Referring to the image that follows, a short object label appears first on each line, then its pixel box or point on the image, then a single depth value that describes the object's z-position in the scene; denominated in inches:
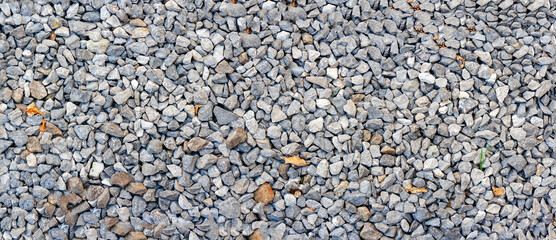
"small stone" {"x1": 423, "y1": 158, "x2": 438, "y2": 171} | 89.1
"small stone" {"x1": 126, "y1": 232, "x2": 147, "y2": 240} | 85.3
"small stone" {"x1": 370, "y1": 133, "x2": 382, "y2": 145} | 90.0
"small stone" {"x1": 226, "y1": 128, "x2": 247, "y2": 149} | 86.7
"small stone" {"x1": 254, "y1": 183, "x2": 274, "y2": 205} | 87.2
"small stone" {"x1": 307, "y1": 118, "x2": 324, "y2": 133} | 89.0
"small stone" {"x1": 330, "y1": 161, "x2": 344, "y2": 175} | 88.0
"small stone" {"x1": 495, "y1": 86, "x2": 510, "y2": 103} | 92.4
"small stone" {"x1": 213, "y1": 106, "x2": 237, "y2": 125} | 88.4
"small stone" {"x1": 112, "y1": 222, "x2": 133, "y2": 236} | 85.4
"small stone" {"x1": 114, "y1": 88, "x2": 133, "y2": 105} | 87.7
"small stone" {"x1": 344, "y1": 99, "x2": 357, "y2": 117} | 89.7
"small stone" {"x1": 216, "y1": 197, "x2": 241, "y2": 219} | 86.5
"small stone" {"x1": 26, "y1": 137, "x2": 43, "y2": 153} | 85.9
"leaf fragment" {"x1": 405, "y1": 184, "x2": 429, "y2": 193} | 88.6
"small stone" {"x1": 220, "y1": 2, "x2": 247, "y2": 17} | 93.5
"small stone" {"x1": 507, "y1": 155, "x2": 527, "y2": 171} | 90.9
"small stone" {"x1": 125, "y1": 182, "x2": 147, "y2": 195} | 85.7
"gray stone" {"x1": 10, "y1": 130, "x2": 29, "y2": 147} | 86.0
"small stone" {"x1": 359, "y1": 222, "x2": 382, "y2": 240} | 87.2
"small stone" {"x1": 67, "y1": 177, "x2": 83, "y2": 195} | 85.2
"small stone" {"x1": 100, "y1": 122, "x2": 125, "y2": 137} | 86.3
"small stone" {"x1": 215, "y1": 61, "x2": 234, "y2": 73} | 90.2
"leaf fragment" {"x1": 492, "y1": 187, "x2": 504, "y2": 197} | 90.0
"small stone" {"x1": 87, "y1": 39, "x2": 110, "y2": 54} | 89.8
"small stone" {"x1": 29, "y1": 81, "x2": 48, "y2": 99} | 87.7
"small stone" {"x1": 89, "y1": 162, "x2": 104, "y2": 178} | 86.3
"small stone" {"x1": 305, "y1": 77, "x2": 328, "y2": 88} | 91.6
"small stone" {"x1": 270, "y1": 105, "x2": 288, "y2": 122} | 89.1
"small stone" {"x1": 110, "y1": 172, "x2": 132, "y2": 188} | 85.5
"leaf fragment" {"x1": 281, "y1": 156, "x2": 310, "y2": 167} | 87.9
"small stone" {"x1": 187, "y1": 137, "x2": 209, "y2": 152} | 86.7
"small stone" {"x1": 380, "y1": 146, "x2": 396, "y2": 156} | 89.2
